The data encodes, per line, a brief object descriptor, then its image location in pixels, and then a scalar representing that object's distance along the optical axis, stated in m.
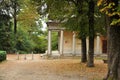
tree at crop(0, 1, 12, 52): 27.01
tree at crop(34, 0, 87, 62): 14.90
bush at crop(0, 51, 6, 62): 17.21
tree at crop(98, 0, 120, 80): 7.90
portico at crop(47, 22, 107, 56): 23.30
